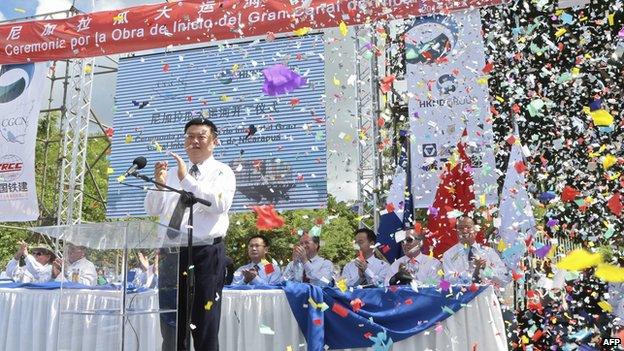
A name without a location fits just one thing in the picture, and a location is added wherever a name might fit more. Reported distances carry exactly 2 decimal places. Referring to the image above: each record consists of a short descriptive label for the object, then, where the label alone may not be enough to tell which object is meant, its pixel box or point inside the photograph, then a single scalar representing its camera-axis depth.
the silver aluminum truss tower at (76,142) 7.65
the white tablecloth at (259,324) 3.77
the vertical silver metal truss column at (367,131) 6.64
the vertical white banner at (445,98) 5.82
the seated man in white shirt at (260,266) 5.43
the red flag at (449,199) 5.77
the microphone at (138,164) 2.87
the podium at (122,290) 2.75
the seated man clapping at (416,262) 5.01
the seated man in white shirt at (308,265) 5.22
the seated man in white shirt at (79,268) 3.05
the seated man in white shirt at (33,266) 6.07
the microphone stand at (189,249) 2.71
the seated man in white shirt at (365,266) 4.77
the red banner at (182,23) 6.09
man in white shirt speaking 2.78
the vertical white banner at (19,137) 7.09
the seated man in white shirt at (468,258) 4.40
